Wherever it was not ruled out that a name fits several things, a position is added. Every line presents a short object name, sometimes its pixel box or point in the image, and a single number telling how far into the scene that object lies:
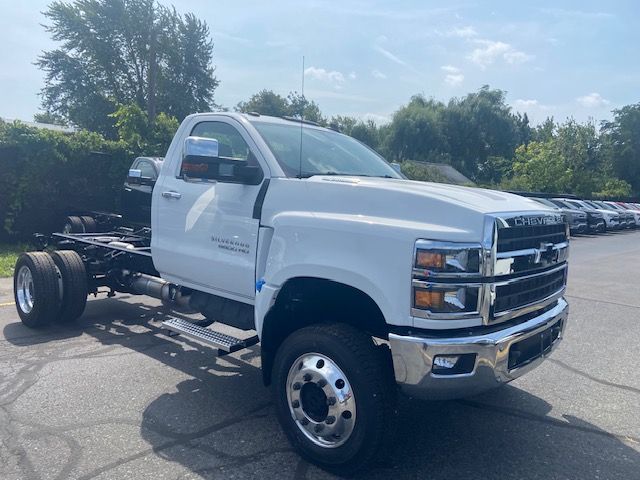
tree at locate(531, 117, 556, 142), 56.11
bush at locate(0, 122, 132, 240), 12.59
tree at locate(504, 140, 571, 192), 42.59
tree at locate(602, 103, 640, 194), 58.28
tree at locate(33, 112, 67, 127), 46.66
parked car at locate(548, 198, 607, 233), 28.66
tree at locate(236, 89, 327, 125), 40.09
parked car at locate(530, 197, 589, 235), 26.94
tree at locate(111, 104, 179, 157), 18.69
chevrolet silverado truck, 3.30
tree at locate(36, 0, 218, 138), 42.84
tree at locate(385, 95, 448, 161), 62.75
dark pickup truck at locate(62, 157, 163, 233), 12.13
